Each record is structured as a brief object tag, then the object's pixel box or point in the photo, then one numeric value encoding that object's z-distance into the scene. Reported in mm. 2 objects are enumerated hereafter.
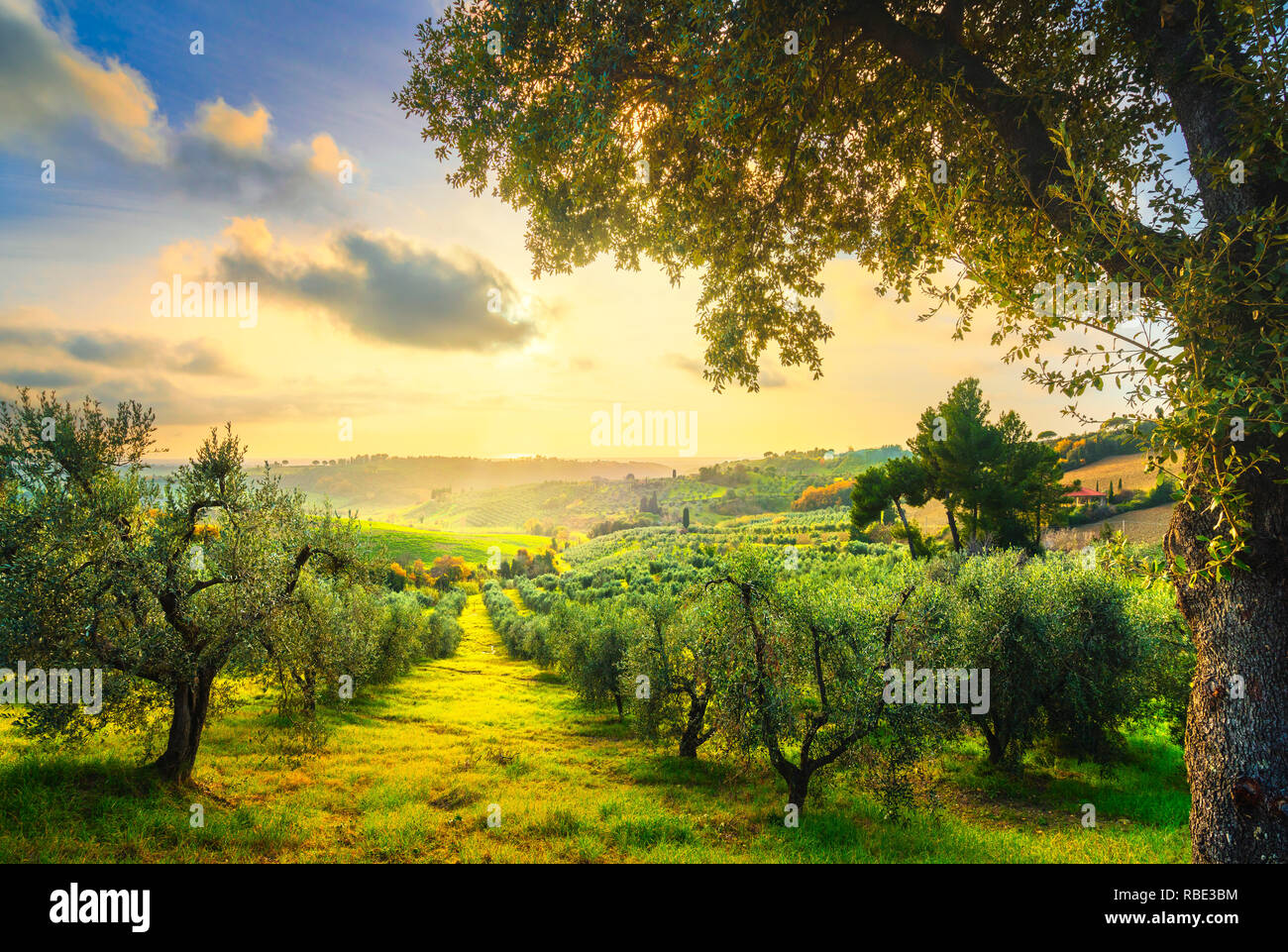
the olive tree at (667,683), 19356
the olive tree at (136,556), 10867
